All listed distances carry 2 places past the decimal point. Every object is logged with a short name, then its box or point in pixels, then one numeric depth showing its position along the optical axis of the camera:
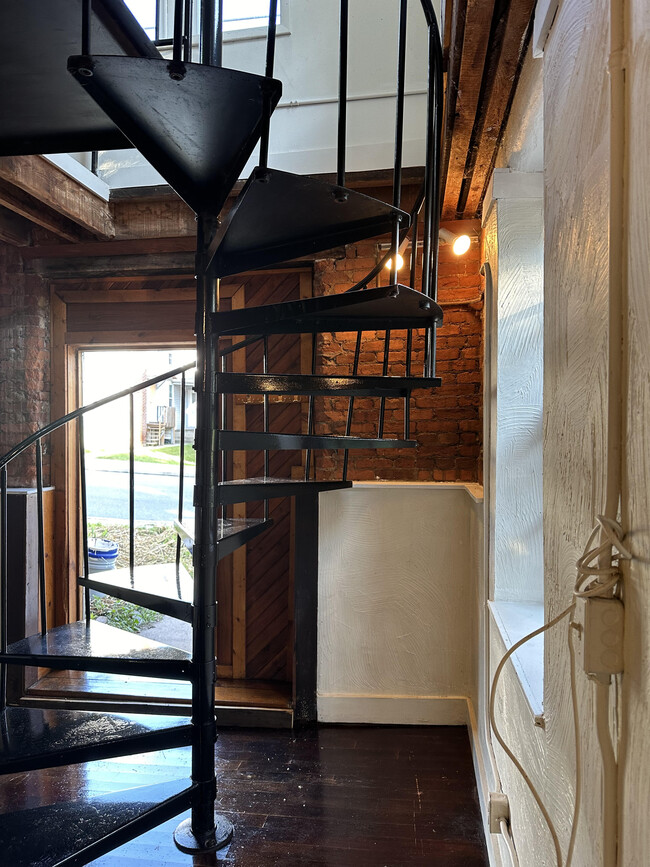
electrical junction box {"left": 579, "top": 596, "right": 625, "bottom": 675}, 0.74
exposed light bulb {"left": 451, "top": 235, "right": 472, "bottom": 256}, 3.06
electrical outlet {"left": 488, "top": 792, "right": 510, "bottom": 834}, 1.80
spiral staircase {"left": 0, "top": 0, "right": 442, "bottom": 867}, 1.63
